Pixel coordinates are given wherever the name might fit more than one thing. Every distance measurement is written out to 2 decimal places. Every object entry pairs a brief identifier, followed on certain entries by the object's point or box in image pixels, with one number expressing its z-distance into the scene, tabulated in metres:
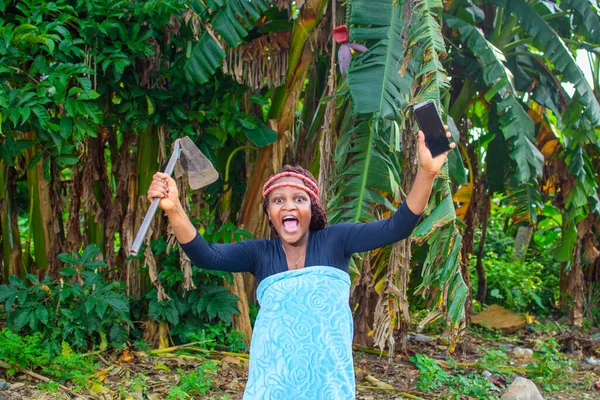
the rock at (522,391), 4.57
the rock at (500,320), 7.04
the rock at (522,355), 5.93
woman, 2.40
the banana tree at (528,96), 5.09
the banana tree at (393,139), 3.91
